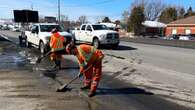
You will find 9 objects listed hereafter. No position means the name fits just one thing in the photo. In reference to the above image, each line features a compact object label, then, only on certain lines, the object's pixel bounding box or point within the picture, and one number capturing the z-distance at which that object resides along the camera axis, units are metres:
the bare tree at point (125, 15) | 41.47
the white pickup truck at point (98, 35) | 11.05
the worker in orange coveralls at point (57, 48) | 6.41
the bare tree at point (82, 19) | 52.27
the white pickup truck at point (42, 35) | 9.36
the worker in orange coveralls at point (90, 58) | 3.93
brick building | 29.90
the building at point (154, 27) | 37.85
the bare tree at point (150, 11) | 48.31
